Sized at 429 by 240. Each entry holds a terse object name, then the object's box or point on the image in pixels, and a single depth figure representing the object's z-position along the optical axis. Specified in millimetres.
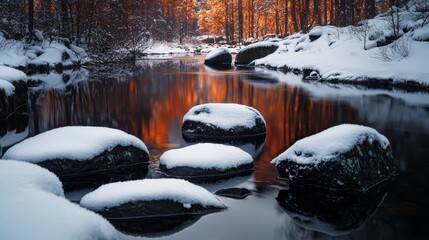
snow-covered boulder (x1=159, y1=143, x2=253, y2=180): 7031
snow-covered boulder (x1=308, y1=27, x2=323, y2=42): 29488
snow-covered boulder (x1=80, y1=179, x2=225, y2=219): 5383
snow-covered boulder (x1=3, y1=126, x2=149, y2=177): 7055
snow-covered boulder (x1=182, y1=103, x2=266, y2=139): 9844
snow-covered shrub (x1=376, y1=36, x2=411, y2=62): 19789
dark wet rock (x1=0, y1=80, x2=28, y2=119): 10805
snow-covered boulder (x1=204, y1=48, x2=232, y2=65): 37656
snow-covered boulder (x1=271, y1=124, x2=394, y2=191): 6391
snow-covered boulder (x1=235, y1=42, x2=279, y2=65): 36466
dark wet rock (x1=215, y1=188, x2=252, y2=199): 6336
